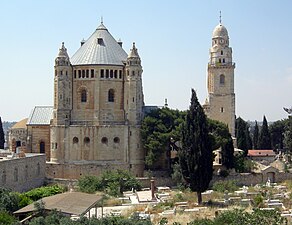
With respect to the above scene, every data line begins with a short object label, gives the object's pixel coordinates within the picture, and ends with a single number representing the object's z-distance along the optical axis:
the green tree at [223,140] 46.81
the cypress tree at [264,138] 71.38
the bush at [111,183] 41.12
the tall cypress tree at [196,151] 35.97
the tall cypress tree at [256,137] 73.77
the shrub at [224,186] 41.64
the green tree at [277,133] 82.25
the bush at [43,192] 34.87
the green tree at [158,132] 45.66
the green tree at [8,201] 27.55
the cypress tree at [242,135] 61.04
